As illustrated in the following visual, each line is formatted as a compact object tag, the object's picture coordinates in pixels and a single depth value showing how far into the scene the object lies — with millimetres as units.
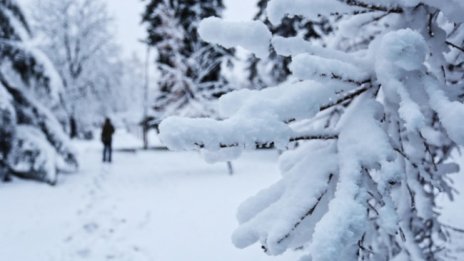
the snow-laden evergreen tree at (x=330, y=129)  1119
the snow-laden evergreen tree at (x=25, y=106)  8117
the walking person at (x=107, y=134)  13320
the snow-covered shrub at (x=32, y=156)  8141
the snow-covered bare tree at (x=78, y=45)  24266
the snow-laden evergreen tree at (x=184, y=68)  10773
